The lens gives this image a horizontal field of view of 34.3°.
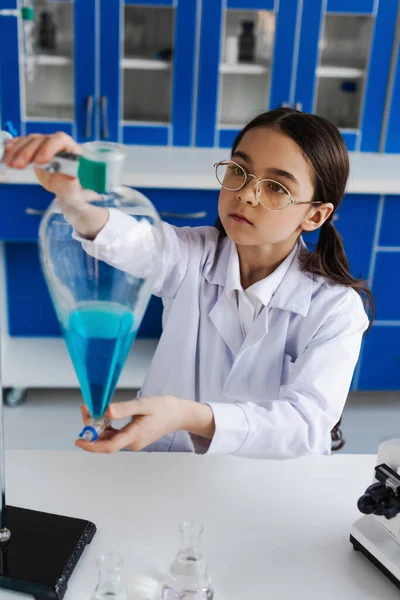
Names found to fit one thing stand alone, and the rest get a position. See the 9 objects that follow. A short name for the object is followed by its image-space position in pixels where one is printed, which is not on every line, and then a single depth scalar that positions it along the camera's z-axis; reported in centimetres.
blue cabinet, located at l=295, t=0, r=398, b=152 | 278
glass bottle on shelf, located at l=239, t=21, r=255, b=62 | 292
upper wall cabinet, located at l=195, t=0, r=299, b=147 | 274
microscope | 95
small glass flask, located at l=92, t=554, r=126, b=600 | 83
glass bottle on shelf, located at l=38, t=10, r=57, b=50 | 282
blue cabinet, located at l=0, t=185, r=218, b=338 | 253
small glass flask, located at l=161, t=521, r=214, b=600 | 86
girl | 110
